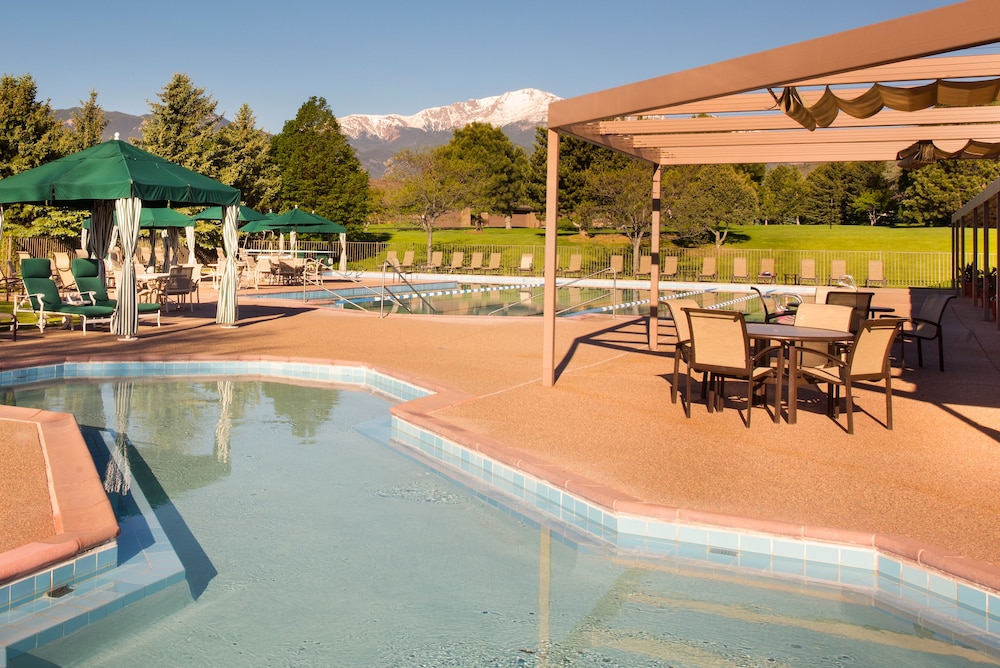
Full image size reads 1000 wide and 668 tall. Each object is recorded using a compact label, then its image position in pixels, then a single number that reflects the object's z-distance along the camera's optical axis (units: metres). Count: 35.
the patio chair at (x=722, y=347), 6.28
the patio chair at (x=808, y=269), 26.45
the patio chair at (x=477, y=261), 31.09
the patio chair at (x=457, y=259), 31.19
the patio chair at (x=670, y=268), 27.94
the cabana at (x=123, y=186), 10.85
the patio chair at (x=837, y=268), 25.70
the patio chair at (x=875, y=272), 25.08
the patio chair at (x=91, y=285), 12.29
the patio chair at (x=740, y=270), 27.36
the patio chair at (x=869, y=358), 6.13
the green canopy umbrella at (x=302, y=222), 23.08
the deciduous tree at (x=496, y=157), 64.38
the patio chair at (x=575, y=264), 29.53
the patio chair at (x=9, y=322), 10.93
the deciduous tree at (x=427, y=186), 37.66
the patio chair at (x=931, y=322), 8.76
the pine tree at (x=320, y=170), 38.44
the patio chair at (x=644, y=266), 33.19
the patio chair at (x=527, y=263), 30.22
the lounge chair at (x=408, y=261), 31.13
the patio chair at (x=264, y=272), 21.38
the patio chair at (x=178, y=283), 14.31
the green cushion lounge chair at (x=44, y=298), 11.49
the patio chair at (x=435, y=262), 32.22
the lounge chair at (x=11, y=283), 15.59
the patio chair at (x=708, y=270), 27.80
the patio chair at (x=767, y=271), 27.03
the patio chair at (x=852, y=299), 10.53
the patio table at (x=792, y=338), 6.34
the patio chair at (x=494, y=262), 31.36
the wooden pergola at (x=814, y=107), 4.52
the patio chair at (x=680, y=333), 6.98
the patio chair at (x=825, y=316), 7.56
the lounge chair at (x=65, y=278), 14.93
